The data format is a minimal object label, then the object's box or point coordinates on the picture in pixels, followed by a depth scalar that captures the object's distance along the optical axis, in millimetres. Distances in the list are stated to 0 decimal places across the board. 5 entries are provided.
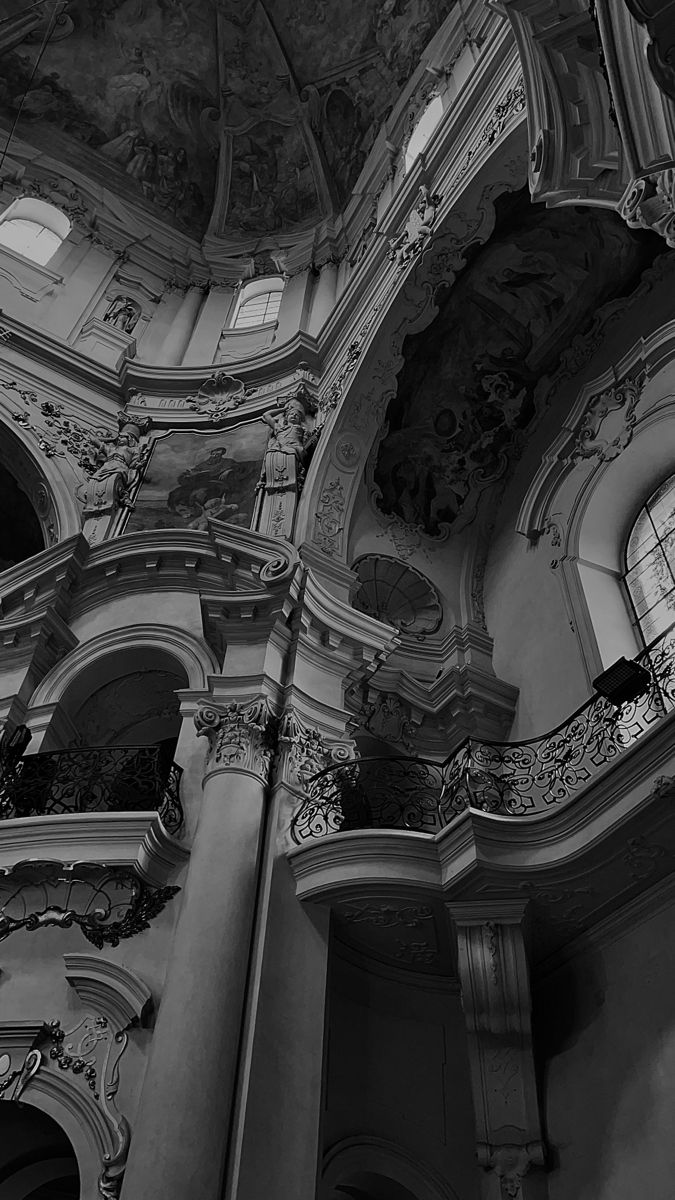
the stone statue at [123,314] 15008
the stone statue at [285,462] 10984
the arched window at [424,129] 13703
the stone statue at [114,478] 11734
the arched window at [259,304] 15477
